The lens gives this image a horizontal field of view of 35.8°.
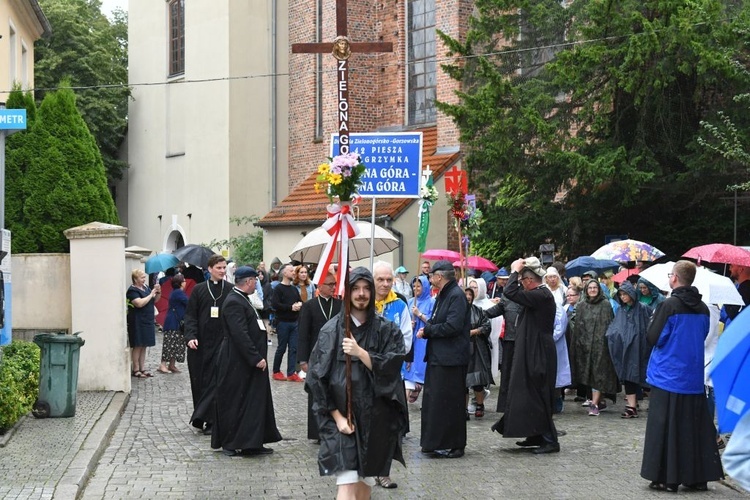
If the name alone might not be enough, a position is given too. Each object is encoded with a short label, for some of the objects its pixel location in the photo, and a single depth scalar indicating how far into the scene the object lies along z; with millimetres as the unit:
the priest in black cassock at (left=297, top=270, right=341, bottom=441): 11742
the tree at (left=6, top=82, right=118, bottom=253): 17281
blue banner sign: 14711
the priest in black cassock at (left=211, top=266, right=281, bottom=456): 11031
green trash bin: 12992
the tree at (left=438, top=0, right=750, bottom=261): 20484
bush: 11343
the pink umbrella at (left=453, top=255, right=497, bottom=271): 23295
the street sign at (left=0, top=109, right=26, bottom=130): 11836
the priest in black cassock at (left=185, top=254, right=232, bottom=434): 12516
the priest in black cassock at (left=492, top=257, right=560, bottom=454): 11195
